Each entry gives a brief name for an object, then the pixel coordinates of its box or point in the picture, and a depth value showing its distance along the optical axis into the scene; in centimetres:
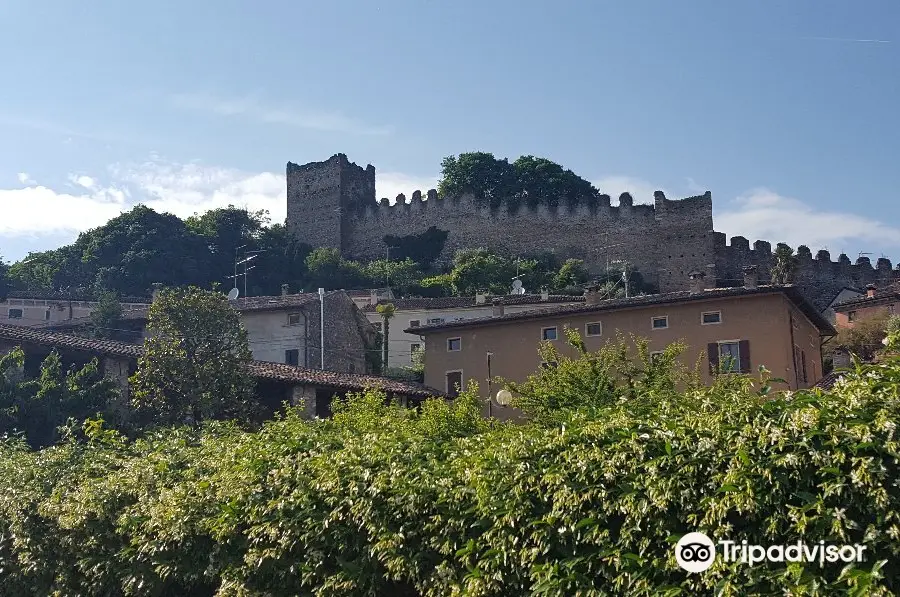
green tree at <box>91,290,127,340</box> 4516
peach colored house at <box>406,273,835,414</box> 3095
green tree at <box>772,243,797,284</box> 6925
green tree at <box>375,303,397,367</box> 4711
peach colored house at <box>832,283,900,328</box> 5306
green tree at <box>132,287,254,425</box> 2534
